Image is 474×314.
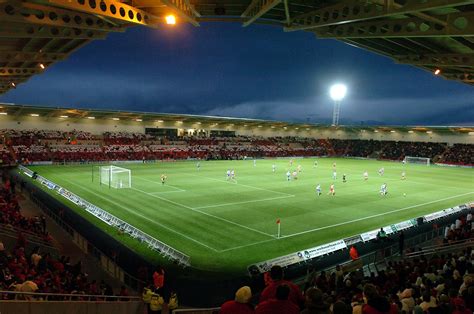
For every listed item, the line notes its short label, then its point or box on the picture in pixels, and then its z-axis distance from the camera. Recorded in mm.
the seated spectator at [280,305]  4340
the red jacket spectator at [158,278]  13031
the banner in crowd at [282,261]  14625
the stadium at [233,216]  9930
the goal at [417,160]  70562
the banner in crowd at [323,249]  16173
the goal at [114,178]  35781
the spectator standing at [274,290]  5059
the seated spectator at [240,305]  4412
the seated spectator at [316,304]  4172
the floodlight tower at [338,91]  91312
